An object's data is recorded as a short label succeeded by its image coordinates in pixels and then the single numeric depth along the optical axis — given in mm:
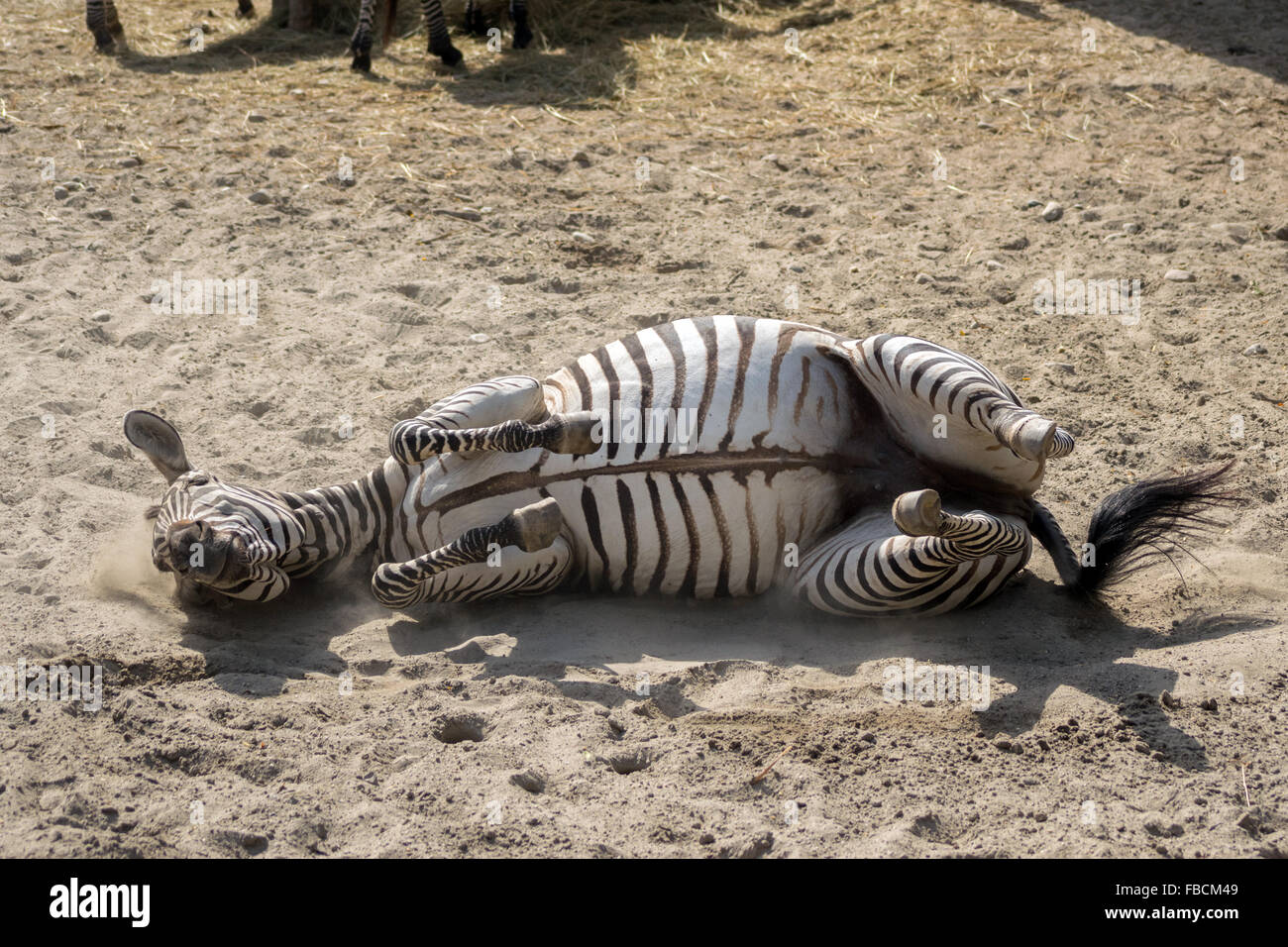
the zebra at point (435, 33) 9328
